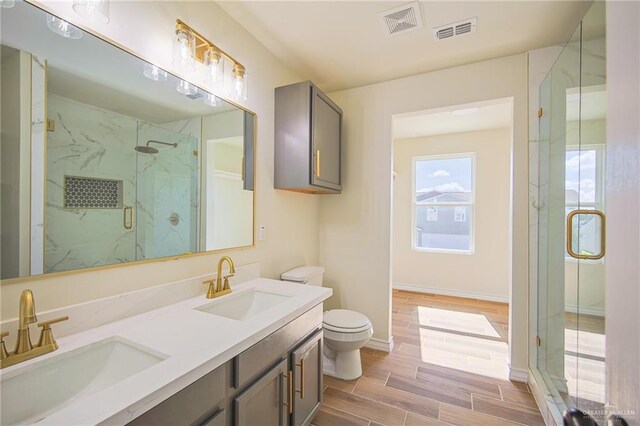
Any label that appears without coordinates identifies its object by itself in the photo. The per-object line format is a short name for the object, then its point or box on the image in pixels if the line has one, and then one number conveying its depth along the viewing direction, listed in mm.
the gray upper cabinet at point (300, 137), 2080
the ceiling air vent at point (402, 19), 1684
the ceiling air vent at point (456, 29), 1800
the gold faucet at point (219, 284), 1472
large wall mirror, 892
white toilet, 2021
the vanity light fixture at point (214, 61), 1400
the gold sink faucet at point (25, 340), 789
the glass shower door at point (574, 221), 1398
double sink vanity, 709
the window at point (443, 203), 4254
